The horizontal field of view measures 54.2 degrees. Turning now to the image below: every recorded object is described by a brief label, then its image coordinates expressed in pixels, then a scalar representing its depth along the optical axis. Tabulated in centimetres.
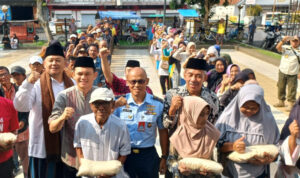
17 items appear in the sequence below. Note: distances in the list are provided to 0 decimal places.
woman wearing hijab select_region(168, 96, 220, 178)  278
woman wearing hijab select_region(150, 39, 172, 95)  756
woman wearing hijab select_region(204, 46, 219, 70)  613
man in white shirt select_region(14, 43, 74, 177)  311
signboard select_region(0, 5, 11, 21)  3682
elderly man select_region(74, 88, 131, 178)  282
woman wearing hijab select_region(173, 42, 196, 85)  680
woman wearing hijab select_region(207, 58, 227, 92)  532
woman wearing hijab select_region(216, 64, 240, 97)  481
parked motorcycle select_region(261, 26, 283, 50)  1736
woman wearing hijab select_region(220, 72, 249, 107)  436
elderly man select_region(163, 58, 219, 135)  333
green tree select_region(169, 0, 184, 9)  2558
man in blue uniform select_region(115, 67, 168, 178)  319
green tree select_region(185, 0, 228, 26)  2256
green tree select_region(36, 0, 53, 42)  1920
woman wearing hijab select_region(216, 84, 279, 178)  293
